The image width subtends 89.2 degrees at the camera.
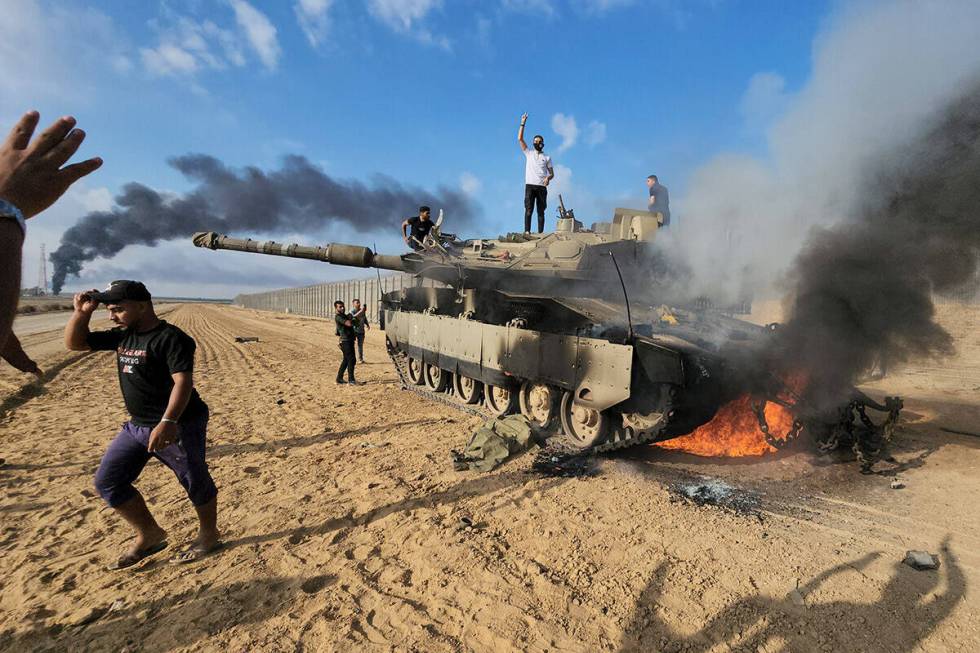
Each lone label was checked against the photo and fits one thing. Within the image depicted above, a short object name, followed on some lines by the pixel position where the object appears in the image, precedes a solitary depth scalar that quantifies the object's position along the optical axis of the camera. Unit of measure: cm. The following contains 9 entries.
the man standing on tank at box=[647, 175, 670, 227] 840
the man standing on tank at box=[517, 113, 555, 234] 984
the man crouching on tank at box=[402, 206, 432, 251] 964
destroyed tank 529
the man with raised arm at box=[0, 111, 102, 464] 120
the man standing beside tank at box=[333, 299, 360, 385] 1081
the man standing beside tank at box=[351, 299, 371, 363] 1290
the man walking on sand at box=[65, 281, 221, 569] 310
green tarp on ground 548
